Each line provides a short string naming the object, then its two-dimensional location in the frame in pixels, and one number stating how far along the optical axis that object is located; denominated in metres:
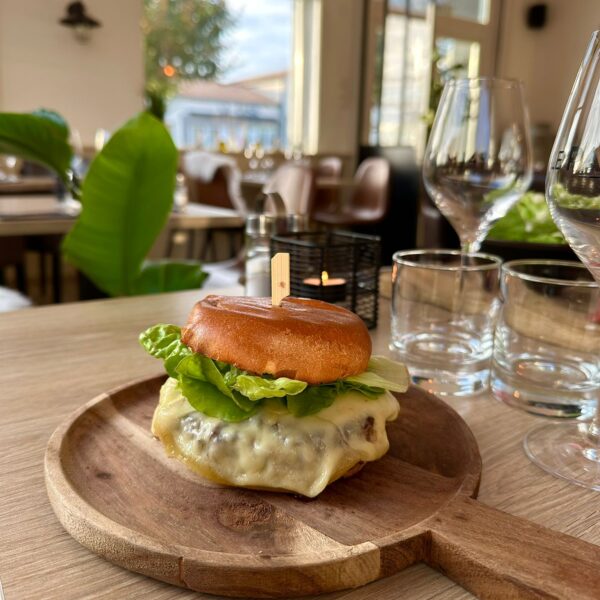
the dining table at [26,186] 3.25
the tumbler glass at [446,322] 0.68
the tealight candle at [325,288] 0.86
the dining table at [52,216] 2.03
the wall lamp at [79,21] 5.08
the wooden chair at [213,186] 4.82
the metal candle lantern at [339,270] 0.86
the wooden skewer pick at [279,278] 0.53
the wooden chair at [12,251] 2.92
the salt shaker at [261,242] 0.99
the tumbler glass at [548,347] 0.62
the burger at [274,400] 0.45
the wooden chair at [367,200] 4.71
